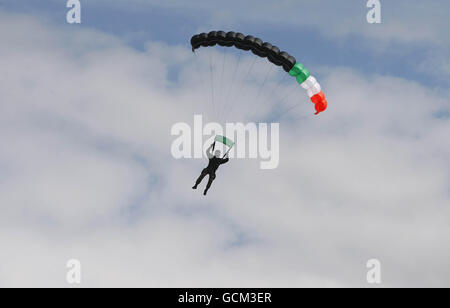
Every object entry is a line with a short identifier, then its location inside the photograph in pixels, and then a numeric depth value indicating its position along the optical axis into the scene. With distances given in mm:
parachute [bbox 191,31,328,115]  26641
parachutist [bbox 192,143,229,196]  26406
